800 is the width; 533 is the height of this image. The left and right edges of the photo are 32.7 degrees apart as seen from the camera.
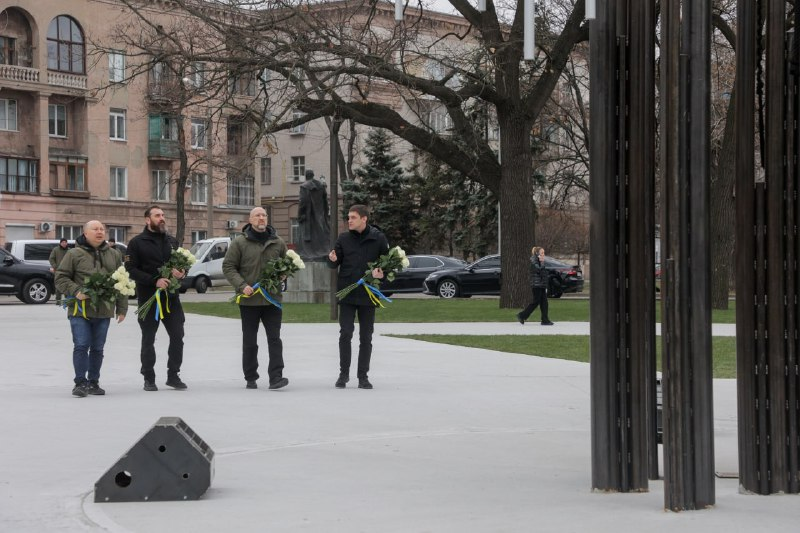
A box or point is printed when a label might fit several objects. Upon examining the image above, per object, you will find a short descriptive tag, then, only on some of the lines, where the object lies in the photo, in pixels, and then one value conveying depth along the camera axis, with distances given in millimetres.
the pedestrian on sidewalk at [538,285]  27312
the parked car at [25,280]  39875
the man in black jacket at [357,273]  14797
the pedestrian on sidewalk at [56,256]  26083
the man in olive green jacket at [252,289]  14797
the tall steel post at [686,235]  7656
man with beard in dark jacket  14828
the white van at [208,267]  52594
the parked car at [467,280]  45500
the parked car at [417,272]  47059
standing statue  38656
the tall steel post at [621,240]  8312
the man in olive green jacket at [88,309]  14141
